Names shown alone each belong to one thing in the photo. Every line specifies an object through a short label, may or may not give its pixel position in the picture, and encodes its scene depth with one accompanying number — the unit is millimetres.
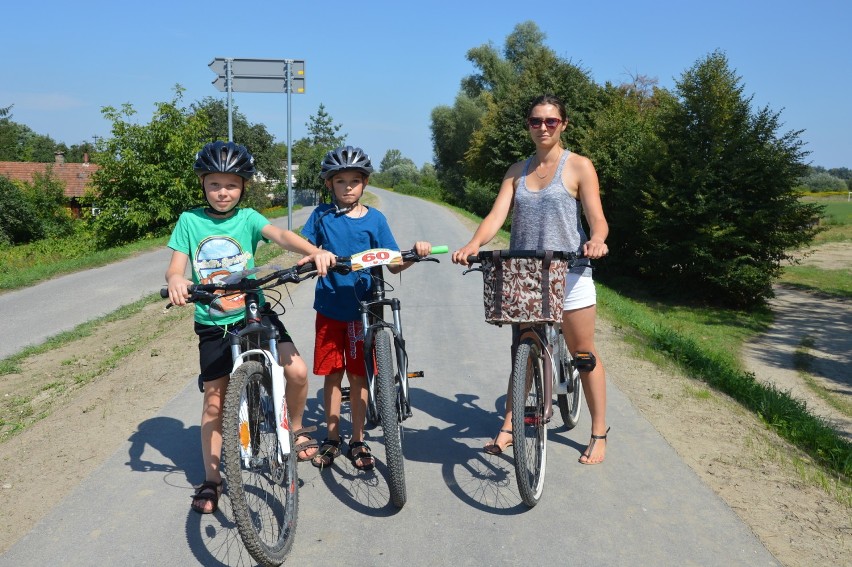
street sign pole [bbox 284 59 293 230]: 16094
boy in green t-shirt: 3869
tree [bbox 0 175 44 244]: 41406
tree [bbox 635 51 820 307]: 21719
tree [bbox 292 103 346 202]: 59200
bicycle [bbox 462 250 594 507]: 3859
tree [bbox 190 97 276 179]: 63772
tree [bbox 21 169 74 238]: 44312
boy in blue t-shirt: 4336
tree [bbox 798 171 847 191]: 96625
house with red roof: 56812
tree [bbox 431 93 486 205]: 66125
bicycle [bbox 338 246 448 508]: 3781
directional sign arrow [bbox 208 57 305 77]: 15641
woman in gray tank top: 4328
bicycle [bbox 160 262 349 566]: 3355
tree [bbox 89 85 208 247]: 26703
